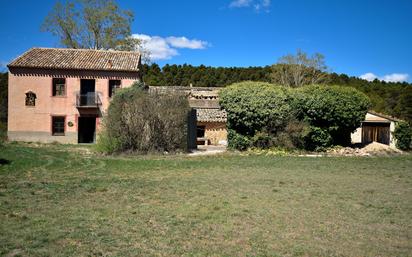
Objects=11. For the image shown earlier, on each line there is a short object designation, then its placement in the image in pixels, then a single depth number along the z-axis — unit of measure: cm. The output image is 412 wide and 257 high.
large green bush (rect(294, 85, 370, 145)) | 2206
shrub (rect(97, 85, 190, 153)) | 1884
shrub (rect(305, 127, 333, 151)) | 2241
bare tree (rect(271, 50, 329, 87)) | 4925
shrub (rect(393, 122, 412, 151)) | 2495
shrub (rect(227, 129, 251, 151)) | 2214
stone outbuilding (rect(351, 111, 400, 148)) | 2977
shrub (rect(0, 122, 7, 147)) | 2585
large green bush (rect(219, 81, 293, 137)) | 2150
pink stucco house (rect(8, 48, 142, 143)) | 2700
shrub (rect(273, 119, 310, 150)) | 2172
